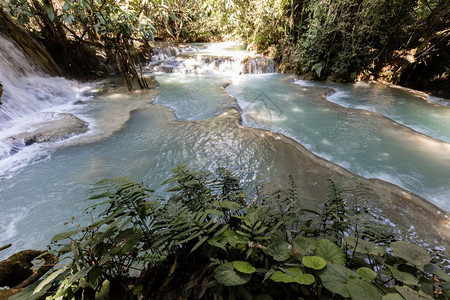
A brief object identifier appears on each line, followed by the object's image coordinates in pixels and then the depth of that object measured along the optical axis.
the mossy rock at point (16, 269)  1.29
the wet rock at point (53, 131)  4.45
